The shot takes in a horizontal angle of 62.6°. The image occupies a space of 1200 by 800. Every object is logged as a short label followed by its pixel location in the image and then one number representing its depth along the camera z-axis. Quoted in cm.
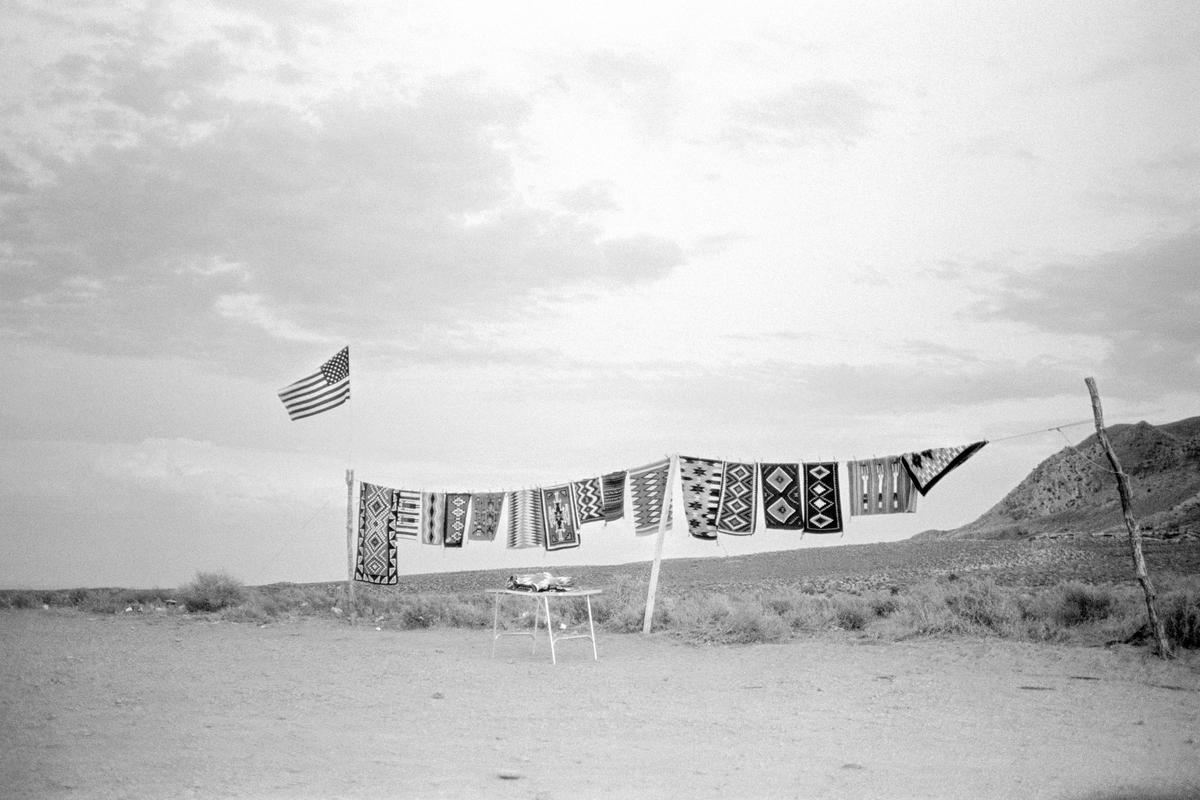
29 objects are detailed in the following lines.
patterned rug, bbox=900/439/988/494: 1510
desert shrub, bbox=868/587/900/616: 1769
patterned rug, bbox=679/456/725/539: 1661
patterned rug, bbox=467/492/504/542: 1944
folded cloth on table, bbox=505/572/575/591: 1366
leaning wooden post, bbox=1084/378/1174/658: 1317
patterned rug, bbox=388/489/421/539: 1989
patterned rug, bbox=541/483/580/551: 1816
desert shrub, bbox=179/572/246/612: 2175
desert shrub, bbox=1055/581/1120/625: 1608
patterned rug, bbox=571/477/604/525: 1772
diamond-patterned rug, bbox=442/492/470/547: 1961
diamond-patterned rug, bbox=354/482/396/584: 1995
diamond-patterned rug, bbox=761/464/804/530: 1617
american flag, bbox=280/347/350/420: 1962
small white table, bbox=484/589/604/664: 1306
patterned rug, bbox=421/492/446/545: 1975
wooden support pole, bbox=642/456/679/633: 1664
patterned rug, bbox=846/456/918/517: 1552
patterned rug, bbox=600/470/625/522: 1755
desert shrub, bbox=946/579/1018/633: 1550
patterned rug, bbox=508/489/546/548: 1864
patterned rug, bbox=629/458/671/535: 1706
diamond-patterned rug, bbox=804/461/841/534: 1598
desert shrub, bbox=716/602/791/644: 1566
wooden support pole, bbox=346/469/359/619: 1988
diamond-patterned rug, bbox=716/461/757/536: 1647
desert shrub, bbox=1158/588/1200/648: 1387
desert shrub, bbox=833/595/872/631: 1667
